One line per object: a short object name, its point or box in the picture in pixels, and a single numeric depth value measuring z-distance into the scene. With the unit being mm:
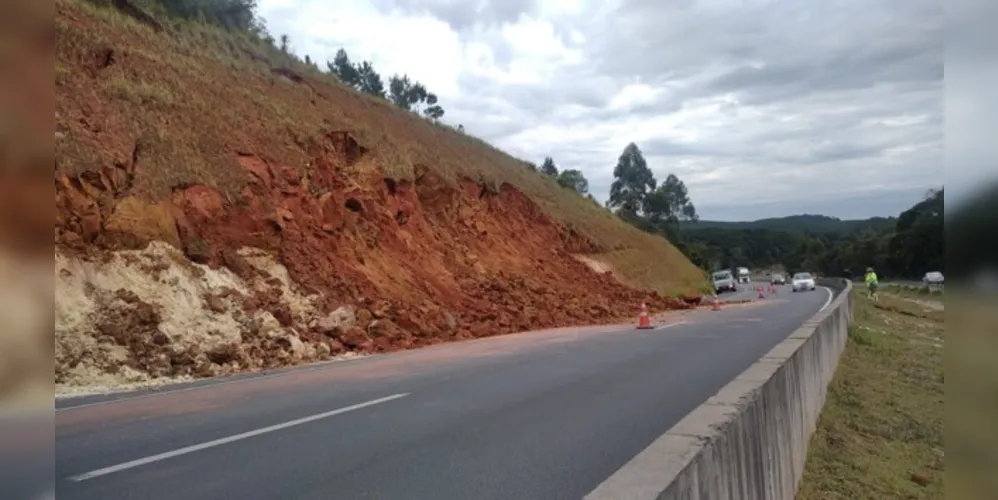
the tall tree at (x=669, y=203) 109000
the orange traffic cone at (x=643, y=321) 22819
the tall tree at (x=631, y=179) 110750
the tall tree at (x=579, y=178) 88875
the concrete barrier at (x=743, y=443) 3414
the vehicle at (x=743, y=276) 87038
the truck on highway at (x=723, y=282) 56312
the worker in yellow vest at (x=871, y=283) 37753
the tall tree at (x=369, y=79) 64250
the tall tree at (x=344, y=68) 63594
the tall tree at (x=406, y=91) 72331
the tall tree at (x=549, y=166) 96550
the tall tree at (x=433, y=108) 70000
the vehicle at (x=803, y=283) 52906
